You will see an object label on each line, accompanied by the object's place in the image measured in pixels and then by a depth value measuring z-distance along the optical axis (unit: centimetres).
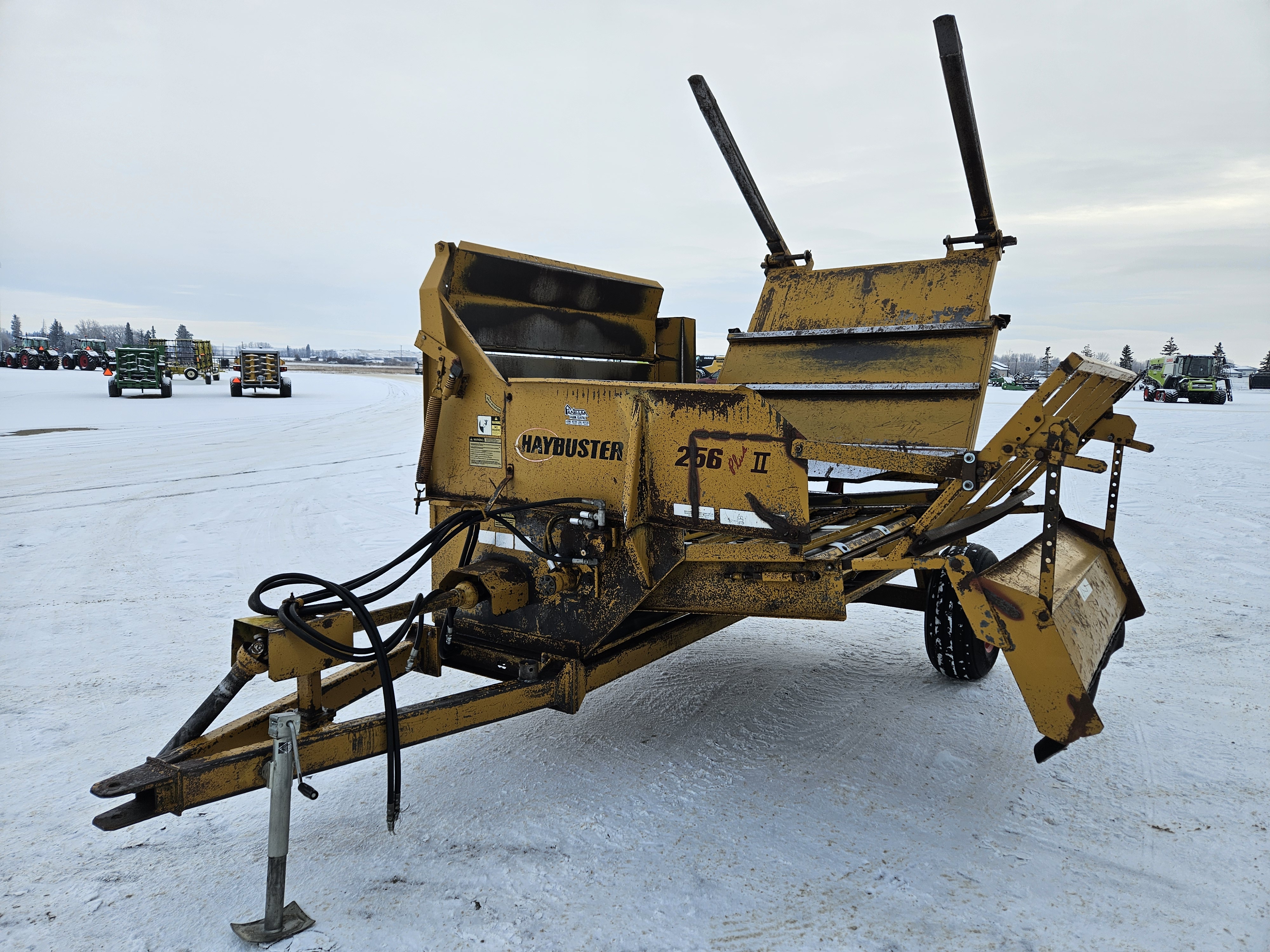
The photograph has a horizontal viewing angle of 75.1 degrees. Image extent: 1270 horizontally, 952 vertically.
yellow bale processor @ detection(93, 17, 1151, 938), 284
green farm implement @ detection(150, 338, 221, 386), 3550
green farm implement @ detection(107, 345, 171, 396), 2583
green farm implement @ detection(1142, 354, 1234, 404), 3366
